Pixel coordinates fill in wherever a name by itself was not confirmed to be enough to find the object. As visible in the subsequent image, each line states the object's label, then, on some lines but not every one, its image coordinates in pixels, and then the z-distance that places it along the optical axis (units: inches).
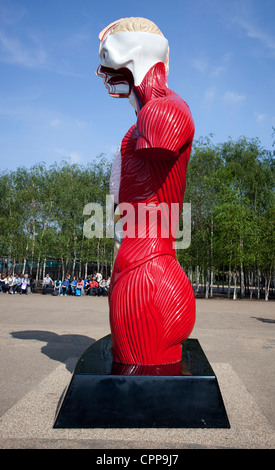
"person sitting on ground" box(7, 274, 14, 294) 789.2
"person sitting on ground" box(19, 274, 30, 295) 786.2
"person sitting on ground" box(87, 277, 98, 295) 783.8
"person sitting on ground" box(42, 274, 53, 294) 824.9
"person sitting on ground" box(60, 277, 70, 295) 796.9
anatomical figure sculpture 132.3
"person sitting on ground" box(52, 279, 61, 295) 777.6
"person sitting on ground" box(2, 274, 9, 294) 802.8
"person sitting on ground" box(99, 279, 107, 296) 786.2
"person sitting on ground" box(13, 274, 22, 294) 802.8
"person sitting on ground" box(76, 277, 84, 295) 773.9
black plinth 118.3
